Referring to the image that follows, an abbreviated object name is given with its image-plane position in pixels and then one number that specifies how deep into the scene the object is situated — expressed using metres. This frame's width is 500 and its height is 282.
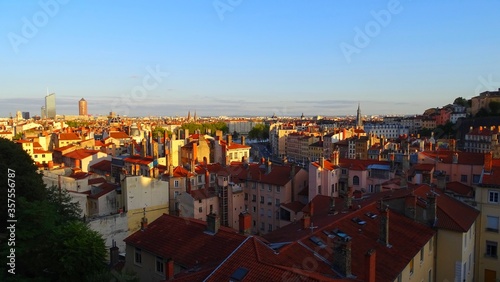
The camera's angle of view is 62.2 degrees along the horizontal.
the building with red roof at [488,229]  22.62
